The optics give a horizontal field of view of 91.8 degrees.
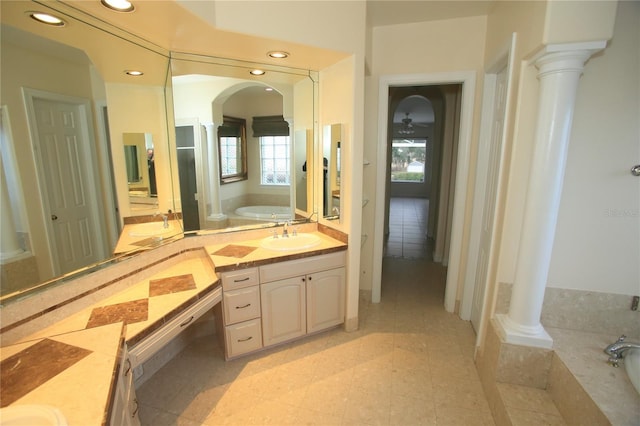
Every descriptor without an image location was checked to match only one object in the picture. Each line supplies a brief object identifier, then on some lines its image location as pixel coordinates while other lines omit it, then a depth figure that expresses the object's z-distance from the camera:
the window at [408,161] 11.52
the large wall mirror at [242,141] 2.40
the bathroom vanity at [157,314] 1.11
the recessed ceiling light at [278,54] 2.24
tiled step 1.65
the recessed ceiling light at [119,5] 1.48
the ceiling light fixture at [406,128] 8.19
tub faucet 1.69
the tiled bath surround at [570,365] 1.52
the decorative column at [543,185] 1.59
